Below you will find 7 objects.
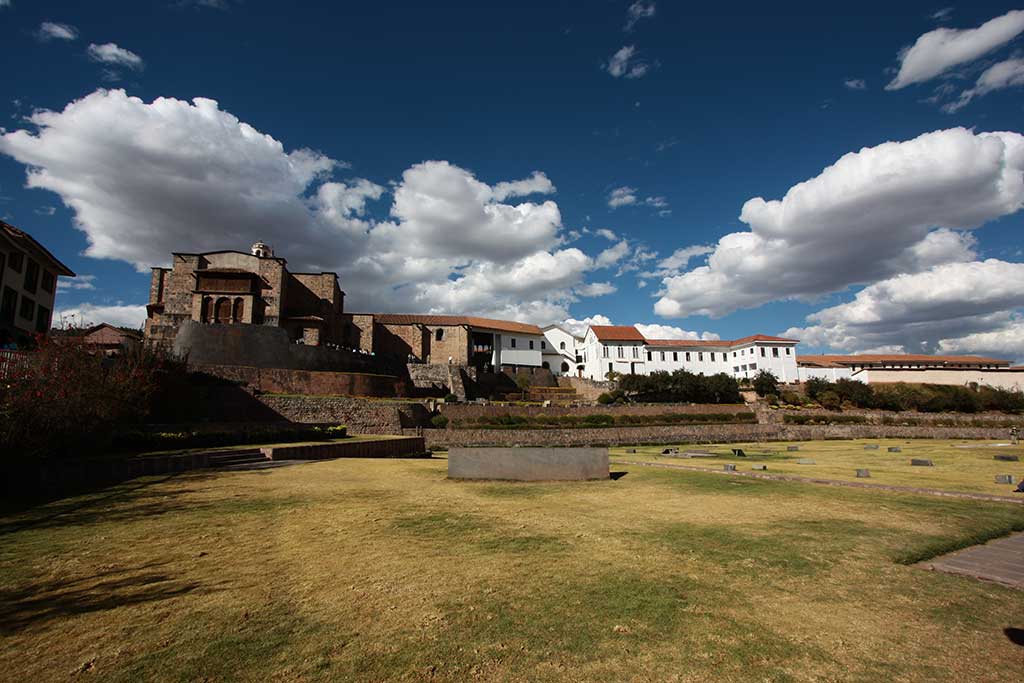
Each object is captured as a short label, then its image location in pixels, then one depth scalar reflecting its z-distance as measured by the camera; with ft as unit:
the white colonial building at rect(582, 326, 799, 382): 221.25
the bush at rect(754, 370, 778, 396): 183.32
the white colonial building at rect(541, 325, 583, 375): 239.91
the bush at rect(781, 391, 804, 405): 168.76
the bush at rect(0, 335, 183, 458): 35.06
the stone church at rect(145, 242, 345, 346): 142.92
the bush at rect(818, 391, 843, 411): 159.63
